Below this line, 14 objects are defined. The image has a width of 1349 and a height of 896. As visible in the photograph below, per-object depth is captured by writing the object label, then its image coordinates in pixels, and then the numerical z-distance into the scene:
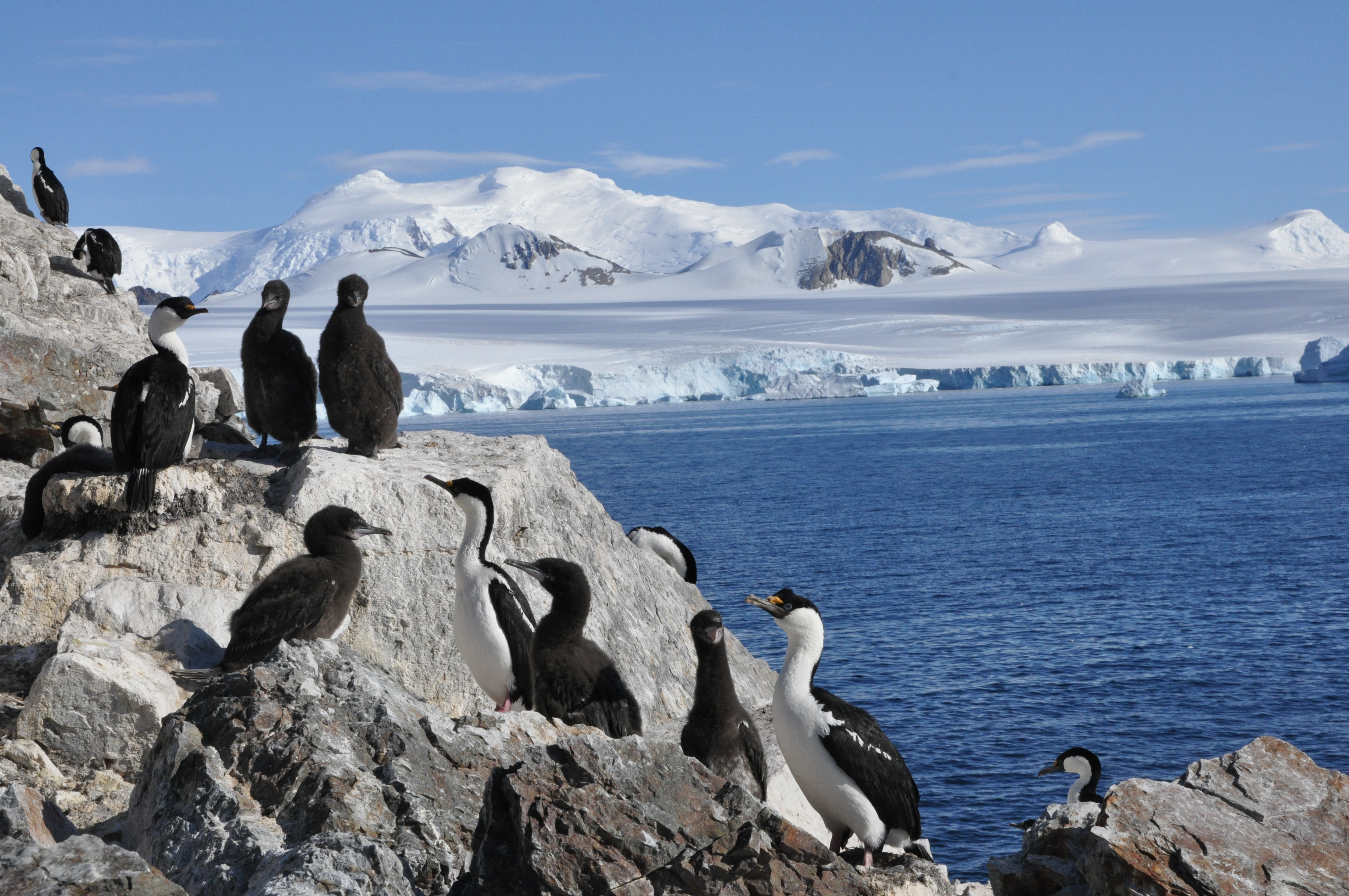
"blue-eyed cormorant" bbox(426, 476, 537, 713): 13.89
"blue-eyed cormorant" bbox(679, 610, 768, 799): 12.66
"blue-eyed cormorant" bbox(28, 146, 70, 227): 37.12
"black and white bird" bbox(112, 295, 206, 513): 15.45
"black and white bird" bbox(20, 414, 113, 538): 16.39
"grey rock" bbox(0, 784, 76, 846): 7.77
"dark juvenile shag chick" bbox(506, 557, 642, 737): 13.44
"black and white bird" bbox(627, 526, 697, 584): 22.50
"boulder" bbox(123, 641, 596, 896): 8.26
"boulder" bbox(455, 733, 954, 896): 8.00
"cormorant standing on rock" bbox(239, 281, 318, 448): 17.70
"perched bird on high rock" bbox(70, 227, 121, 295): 31.16
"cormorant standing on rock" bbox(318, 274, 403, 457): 17.55
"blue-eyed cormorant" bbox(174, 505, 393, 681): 12.76
